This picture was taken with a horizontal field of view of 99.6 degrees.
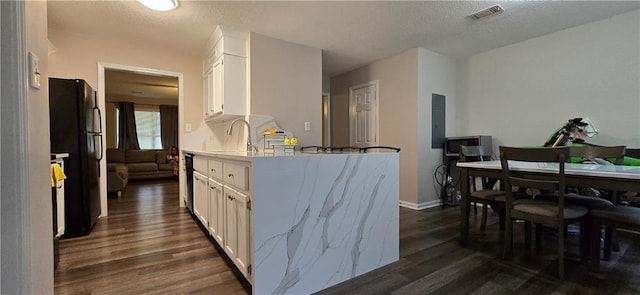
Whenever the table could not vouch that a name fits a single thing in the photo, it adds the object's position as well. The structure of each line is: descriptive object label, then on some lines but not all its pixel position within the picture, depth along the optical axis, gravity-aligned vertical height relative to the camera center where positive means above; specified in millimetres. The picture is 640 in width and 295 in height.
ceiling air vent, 2760 +1378
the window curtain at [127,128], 7445 +461
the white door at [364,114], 4671 +528
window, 7809 +535
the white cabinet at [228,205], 1629 -458
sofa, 6707 -450
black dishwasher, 3305 -407
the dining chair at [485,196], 2362 -477
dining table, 1737 -239
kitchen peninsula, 1538 -475
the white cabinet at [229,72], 3219 +890
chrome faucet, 3160 -1
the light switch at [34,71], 805 +229
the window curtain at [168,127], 7992 +517
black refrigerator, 2639 +18
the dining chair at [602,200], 2105 -460
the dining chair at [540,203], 1844 -463
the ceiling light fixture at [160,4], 2514 +1335
